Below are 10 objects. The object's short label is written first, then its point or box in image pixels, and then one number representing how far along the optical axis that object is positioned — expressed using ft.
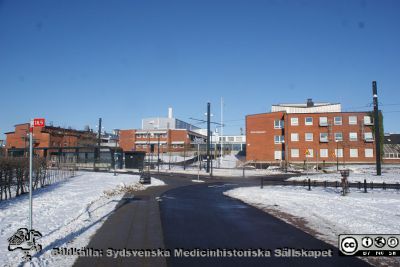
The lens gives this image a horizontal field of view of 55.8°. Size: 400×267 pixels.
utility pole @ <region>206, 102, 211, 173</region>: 192.03
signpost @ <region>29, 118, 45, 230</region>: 29.91
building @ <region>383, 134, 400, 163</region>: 260.42
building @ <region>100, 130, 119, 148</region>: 441.68
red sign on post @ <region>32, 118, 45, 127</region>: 29.82
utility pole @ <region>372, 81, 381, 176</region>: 140.08
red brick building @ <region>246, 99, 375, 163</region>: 243.81
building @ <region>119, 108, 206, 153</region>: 386.73
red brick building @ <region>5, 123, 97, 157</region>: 317.85
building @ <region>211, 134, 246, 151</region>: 442.50
